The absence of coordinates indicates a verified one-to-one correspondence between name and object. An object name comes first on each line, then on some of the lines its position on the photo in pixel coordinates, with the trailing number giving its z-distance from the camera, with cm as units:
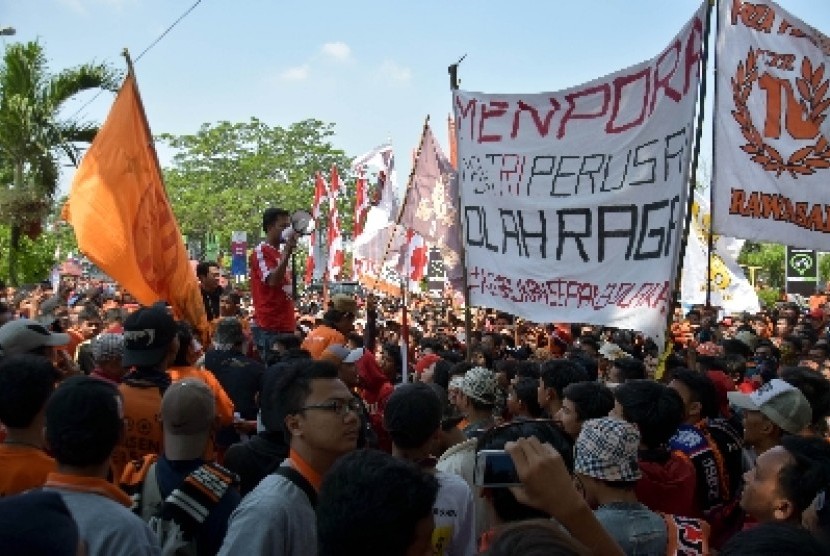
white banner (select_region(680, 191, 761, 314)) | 1463
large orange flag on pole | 666
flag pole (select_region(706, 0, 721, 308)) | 671
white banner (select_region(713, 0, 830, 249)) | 653
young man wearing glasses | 279
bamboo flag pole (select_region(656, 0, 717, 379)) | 607
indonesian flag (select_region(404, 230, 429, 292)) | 1700
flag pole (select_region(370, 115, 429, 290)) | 991
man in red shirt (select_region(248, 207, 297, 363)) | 807
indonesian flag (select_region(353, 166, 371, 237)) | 2144
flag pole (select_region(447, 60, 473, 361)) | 753
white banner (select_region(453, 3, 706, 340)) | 641
